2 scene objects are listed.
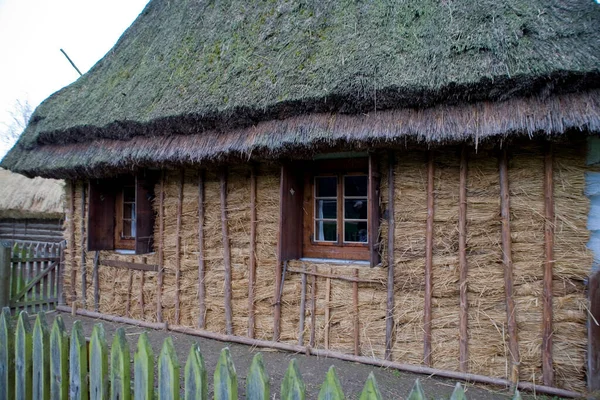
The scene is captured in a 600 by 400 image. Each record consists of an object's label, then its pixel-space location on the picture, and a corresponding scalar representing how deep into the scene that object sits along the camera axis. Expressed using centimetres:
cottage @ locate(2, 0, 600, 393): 402
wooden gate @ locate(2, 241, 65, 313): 764
